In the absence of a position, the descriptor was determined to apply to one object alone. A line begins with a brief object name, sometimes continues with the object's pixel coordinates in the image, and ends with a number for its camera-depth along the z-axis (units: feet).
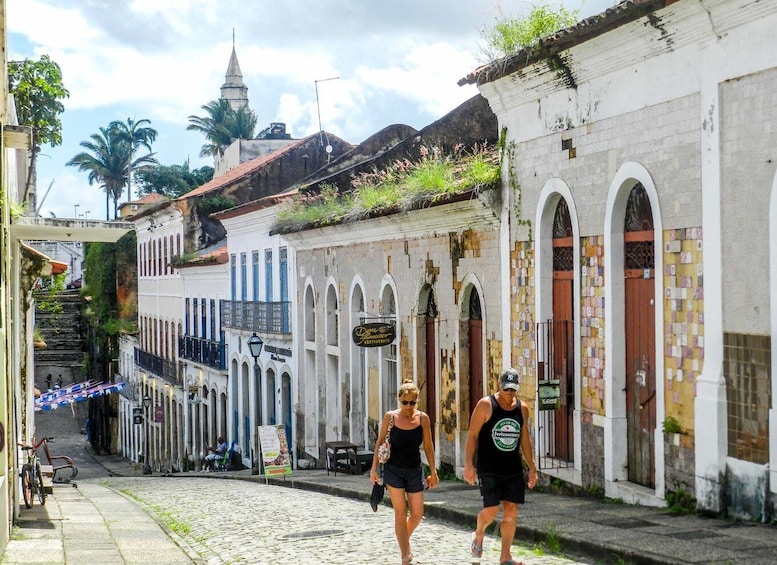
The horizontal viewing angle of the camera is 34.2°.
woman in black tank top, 30.22
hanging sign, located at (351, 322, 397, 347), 62.34
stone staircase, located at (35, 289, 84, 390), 212.23
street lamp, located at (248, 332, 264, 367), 79.51
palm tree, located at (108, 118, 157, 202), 277.64
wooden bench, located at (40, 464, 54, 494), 53.16
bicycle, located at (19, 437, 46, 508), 46.47
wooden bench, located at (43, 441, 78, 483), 57.36
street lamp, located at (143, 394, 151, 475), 138.46
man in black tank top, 28.60
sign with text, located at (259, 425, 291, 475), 67.72
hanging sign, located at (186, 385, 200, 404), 125.66
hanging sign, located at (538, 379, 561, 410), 43.19
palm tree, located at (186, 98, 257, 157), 258.37
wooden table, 65.82
